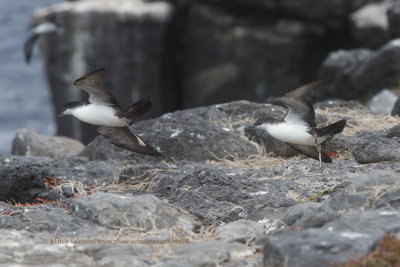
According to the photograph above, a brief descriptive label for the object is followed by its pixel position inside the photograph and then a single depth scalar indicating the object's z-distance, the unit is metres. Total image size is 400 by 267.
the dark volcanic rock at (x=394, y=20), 31.16
